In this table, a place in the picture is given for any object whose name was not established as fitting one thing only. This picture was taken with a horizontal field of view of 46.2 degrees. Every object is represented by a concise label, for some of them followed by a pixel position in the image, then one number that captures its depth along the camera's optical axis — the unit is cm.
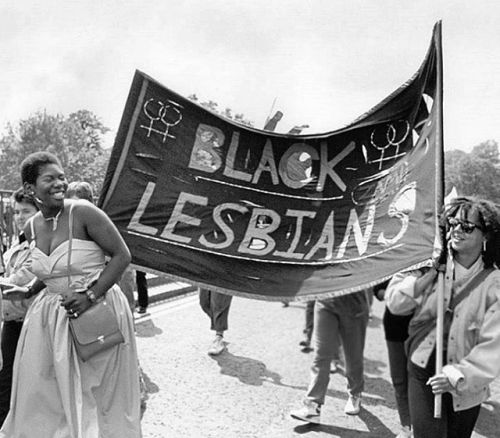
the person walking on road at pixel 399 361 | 420
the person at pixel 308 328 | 681
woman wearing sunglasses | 283
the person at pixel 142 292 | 826
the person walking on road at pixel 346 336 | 475
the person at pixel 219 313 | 671
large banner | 348
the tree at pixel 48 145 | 5700
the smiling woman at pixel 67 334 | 305
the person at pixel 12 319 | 357
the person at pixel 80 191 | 470
